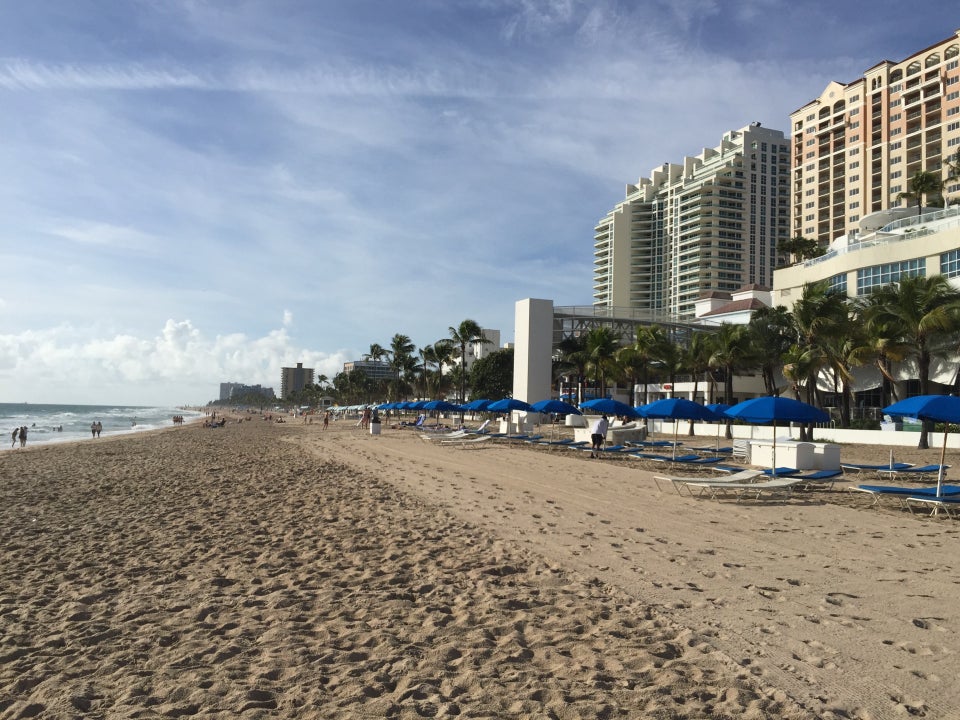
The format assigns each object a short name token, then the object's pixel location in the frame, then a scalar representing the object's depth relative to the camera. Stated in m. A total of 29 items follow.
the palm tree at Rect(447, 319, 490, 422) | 63.59
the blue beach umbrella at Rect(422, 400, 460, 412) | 39.35
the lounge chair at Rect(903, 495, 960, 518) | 10.73
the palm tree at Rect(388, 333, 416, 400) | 79.69
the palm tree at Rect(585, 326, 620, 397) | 46.47
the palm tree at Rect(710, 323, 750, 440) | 36.94
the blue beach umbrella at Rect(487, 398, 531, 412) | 28.52
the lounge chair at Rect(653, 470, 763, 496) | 12.28
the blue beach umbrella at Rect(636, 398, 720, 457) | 18.06
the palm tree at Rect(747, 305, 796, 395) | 37.66
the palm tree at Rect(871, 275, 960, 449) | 26.81
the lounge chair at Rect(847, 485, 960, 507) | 11.14
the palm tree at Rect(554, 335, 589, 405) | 53.72
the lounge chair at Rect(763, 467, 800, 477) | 14.08
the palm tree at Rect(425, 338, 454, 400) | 66.19
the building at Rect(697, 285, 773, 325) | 63.03
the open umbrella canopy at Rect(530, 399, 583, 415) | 25.89
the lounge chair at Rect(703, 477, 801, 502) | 12.14
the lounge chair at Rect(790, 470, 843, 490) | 13.29
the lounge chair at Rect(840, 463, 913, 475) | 15.90
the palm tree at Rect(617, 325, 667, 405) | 42.31
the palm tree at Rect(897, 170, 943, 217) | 54.47
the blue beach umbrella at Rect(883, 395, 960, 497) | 10.91
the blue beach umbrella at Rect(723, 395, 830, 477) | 13.57
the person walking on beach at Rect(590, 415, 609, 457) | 21.44
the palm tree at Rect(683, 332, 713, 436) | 40.30
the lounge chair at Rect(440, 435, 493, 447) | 29.87
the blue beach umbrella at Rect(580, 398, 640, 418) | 23.31
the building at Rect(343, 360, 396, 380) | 188.51
